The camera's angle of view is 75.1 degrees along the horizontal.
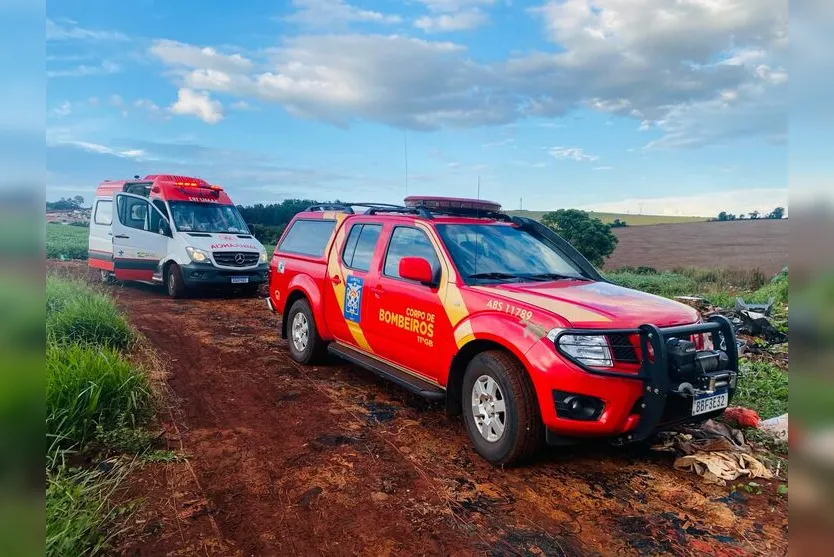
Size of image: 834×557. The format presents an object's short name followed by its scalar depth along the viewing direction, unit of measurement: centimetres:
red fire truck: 352
